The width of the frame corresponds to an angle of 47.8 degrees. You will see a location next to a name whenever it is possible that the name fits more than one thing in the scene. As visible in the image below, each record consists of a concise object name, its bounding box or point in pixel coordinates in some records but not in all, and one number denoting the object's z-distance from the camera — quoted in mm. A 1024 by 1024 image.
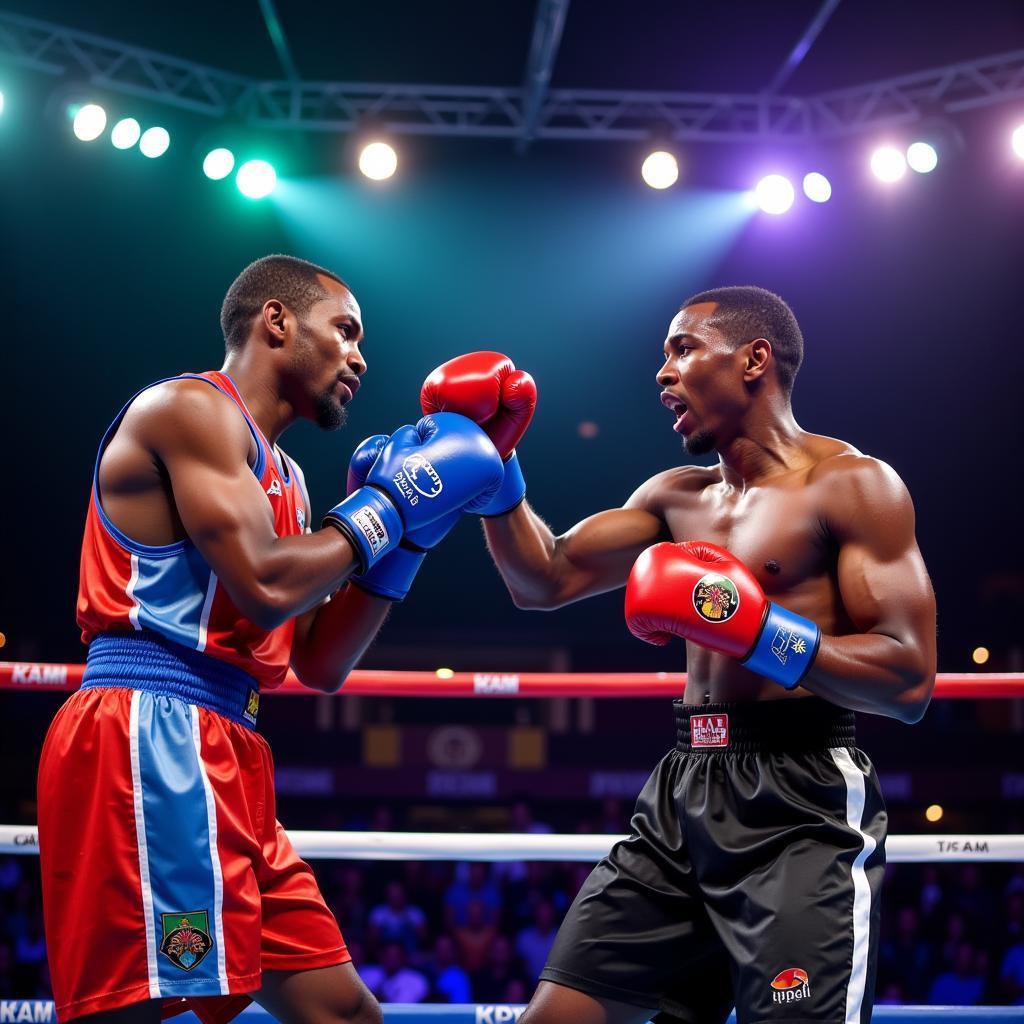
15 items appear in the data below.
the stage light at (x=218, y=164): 6527
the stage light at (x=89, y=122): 6000
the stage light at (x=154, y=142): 6277
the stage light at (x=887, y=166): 6543
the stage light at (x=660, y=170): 6457
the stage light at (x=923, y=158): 6336
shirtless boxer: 1941
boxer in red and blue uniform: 1781
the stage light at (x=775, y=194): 6879
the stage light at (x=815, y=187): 6750
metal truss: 6125
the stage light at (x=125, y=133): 6156
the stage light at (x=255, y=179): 6711
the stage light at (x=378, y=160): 6367
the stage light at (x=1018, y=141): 6297
